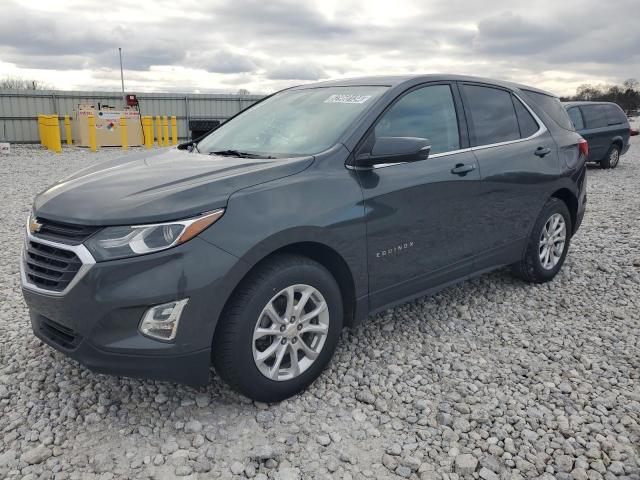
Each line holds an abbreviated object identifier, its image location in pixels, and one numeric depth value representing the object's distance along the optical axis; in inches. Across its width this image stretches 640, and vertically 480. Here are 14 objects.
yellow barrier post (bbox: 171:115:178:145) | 887.8
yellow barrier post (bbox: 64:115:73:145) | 834.8
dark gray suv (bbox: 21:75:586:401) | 94.1
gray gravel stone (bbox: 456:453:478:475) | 94.0
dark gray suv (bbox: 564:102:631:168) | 479.8
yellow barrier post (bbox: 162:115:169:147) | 883.7
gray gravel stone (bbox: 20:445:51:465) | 95.1
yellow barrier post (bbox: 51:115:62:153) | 743.7
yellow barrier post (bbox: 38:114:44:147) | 815.9
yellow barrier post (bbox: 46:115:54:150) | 759.7
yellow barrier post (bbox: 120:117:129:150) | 784.3
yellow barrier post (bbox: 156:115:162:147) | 865.5
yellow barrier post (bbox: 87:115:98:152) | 755.4
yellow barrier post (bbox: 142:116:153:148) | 847.1
